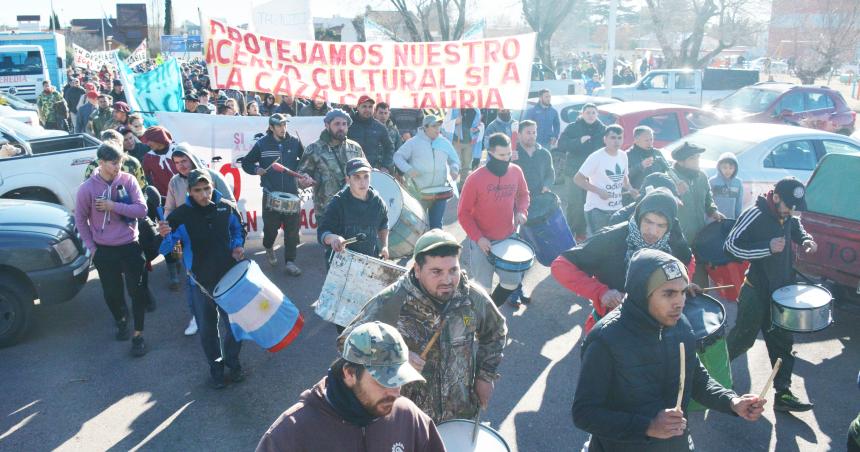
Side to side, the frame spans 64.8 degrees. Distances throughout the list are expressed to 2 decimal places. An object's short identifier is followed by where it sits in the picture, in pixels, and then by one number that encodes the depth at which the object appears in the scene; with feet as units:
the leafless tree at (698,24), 101.91
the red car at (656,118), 38.17
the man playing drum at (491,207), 20.20
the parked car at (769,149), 28.78
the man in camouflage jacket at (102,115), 40.30
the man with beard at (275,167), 25.77
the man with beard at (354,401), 7.36
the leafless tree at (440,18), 99.77
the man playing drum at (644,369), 9.04
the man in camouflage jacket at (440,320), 10.52
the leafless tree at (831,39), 113.24
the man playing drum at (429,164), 26.25
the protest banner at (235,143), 29.30
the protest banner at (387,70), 26.53
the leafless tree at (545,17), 98.48
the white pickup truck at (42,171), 30.07
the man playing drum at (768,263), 16.67
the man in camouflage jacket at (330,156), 23.52
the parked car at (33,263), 20.80
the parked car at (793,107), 52.49
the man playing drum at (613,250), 13.62
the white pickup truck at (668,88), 69.51
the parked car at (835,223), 21.56
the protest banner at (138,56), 79.33
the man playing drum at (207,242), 16.84
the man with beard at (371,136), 26.91
